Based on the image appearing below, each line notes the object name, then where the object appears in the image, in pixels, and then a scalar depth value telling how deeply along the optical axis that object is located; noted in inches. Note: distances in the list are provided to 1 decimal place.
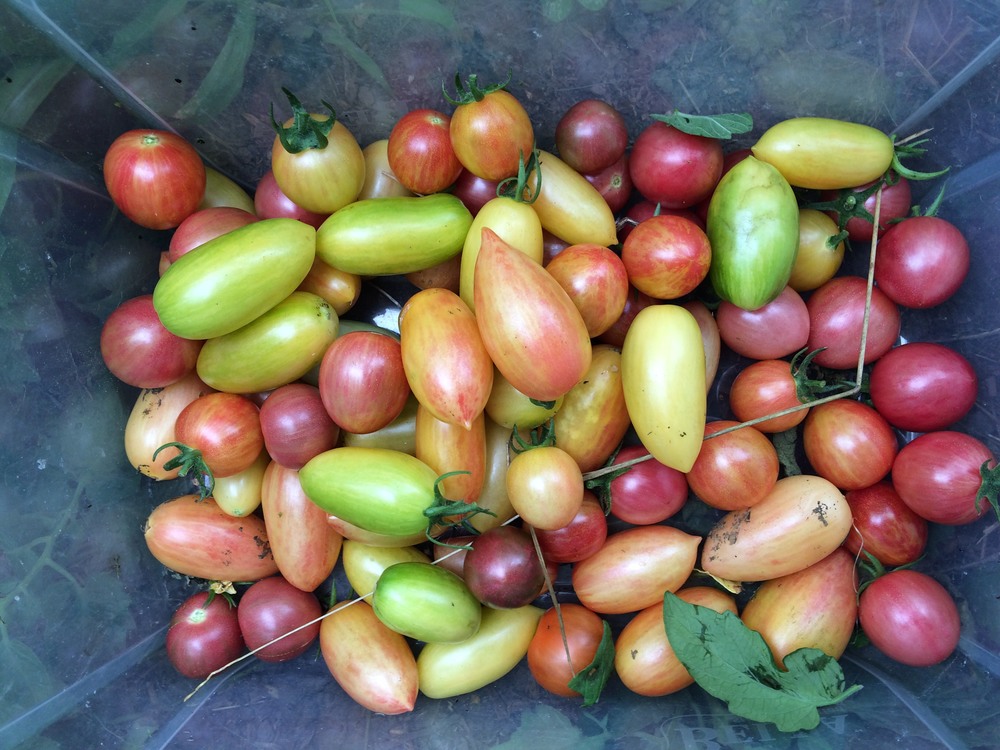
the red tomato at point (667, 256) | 9.7
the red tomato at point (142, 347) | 10.1
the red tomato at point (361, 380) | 9.3
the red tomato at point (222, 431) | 9.8
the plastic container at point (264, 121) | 9.8
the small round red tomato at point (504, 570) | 9.6
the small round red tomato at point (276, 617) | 10.7
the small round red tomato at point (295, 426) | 9.7
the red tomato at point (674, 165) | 10.3
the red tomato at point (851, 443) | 10.5
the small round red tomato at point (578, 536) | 10.3
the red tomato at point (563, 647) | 10.2
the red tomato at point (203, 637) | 10.6
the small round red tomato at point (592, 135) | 10.4
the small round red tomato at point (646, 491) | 10.6
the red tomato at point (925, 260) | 10.2
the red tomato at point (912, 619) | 9.8
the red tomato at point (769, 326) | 10.4
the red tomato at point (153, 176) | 10.2
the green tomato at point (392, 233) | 9.8
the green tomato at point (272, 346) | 9.9
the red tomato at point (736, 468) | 10.2
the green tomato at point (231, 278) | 9.1
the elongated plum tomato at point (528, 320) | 8.6
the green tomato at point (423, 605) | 9.6
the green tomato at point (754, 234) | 9.6
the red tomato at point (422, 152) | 10.1
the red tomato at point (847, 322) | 10.7
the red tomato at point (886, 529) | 10.4
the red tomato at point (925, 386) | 10.2
